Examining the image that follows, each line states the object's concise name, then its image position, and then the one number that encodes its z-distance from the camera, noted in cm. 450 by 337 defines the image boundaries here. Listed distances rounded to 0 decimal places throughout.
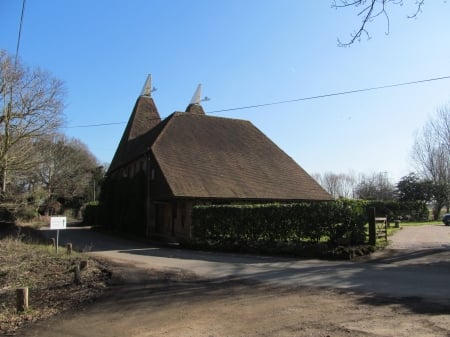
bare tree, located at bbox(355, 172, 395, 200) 8456
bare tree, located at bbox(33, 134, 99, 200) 6266
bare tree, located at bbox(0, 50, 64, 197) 2459
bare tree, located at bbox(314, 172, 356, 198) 10550
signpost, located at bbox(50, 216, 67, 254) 1816
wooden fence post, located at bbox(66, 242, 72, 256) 1761
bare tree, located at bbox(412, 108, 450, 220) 5916
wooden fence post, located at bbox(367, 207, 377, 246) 1894
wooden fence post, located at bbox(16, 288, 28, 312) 984
